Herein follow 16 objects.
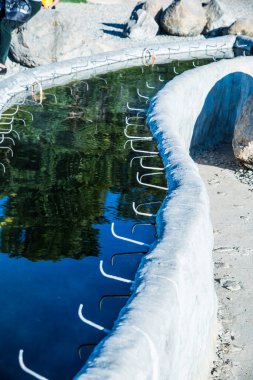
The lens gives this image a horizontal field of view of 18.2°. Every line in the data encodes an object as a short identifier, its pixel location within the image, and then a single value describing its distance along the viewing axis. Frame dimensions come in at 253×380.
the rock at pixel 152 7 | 18.47
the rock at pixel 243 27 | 17.66
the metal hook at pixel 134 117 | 10.24
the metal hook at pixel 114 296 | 5.36
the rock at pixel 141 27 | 17.72
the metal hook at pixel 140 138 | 8.95
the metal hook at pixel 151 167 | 7.68
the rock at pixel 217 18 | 18.66
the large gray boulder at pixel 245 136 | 9.55
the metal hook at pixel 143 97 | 11.49
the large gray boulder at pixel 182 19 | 18.02
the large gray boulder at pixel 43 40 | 13.15
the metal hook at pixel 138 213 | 6.56
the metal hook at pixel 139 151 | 8.33
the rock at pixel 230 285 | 6.49
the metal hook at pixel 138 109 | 10.51
